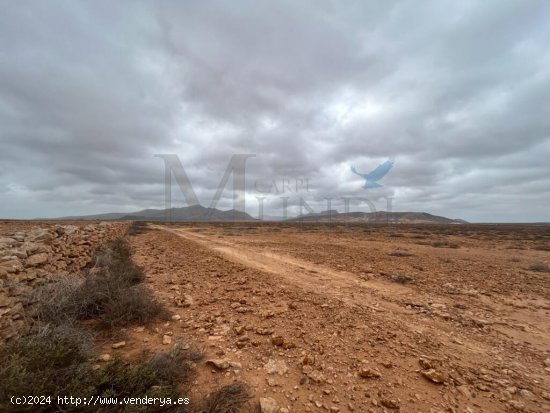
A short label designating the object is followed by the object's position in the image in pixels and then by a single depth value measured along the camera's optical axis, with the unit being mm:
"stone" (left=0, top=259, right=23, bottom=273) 4109
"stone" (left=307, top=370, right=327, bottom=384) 3240
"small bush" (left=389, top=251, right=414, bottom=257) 11977
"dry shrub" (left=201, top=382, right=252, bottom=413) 2666
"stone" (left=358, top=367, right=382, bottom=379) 3320
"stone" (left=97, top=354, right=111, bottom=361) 3392
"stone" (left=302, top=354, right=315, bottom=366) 3566
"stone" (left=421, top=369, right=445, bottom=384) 3230
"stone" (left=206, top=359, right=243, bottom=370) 3416
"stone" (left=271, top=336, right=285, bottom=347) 4043
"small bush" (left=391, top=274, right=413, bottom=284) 7534
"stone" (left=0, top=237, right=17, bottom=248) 5420
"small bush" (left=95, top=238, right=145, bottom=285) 6445
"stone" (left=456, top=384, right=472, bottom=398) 3066
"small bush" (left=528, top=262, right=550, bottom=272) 9520
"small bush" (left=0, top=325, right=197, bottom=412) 2203
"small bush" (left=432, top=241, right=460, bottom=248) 16586
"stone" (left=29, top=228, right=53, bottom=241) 6464
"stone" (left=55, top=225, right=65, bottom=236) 7797
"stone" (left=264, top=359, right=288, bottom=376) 3400
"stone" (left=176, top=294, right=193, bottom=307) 5582
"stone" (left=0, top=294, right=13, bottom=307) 3513
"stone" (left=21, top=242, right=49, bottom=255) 5254
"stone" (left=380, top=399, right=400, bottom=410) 2881
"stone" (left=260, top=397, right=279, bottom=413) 2750
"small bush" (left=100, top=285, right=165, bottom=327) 4461
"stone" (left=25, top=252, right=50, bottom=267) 4840
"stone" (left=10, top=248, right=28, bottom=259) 4766
